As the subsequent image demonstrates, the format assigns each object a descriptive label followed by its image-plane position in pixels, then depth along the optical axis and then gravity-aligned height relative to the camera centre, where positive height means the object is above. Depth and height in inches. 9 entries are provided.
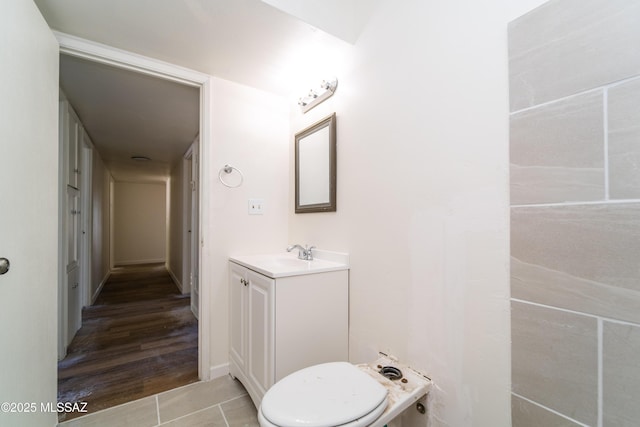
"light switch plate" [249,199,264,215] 77.3 +2.3
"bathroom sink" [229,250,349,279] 51.8 -12.2
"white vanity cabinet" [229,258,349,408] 49.9 -23.4
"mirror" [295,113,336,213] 63.9 +12.8
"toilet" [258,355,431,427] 31.8 -25.6
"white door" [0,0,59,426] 35.1 +0.8
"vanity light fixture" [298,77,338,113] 63.7 +31.6
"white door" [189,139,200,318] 115.2 -10.2
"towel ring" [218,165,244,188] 72.4 +12.2
